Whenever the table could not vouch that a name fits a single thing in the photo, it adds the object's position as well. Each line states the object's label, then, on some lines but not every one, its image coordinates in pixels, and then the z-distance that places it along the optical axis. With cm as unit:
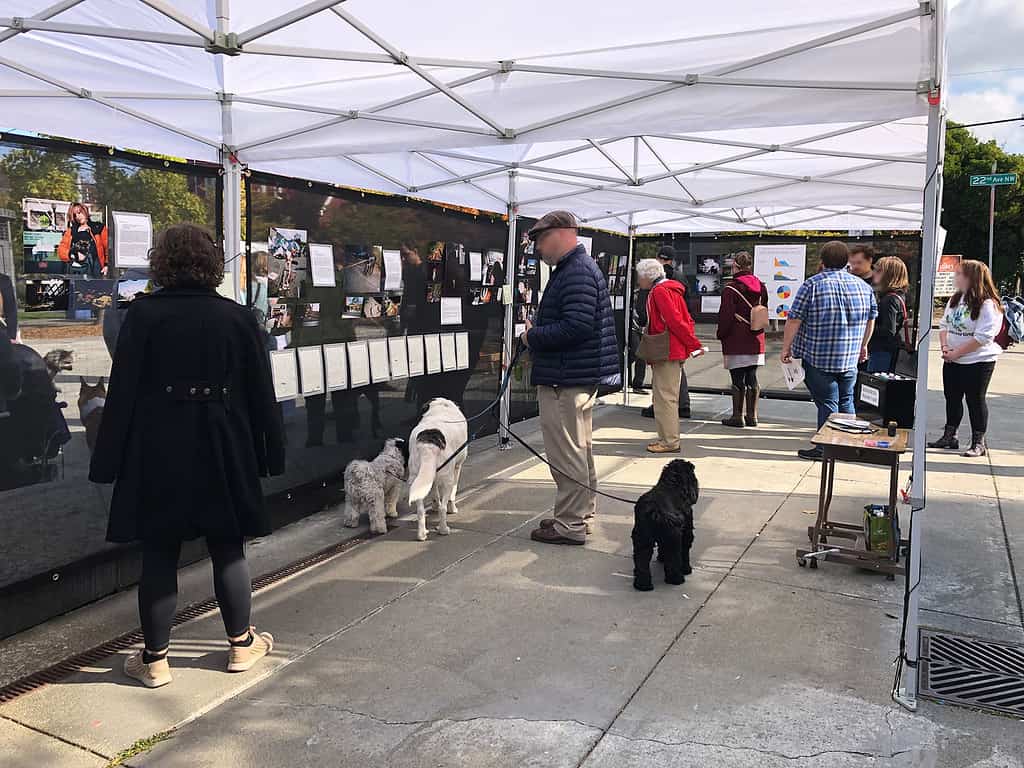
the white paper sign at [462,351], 708
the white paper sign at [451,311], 686
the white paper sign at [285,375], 505
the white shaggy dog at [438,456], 490
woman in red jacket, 734
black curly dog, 409
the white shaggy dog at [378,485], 518
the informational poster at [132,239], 405
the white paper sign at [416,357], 644
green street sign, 1698
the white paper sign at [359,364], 576
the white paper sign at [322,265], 530
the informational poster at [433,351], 665
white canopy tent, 338
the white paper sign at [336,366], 552
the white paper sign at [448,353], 689
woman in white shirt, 690
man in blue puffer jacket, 458
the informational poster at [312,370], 530
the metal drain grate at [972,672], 314
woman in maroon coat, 875
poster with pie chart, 1008
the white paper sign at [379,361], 597
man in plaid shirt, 582
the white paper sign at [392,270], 603
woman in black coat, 298
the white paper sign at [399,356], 620
